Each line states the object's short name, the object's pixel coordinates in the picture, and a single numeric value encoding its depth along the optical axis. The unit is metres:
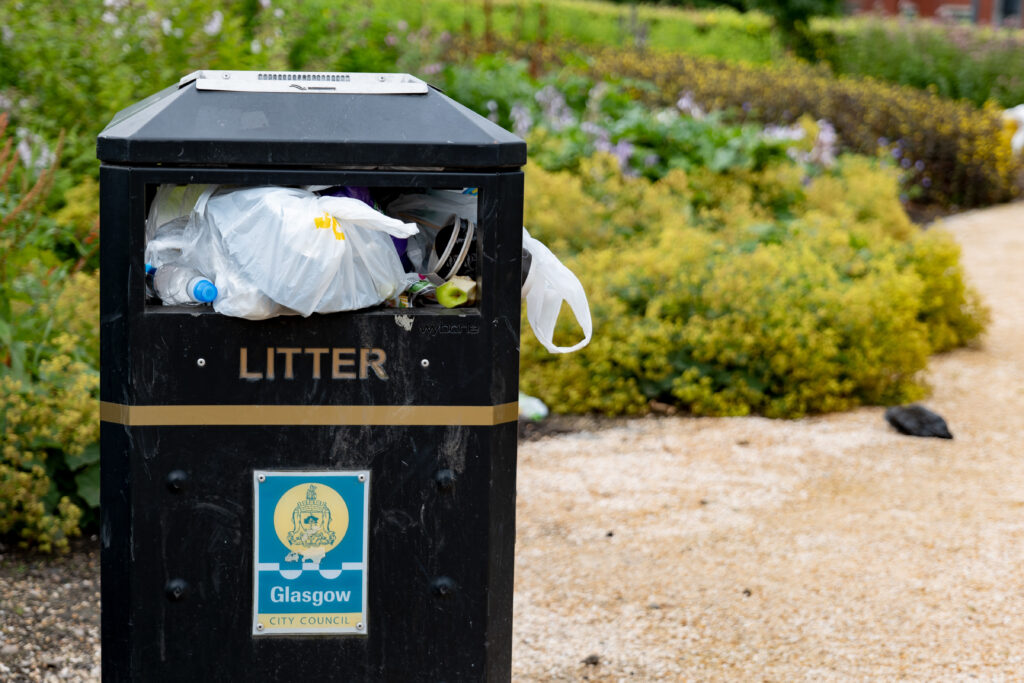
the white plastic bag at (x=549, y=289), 4.96
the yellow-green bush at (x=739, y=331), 10.87
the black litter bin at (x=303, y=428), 4.30
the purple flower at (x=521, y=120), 16.52
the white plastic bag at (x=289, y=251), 4.22
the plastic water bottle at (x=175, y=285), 4.43
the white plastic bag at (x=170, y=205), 4.53
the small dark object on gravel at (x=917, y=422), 10.50
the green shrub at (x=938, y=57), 32.47
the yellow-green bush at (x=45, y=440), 7.11
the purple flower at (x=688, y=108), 18.35
